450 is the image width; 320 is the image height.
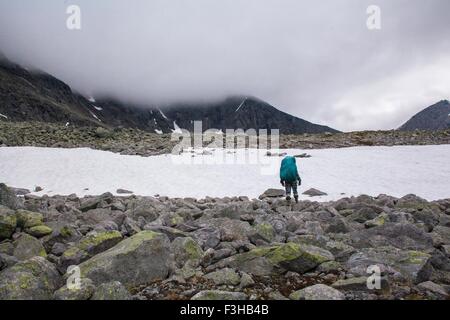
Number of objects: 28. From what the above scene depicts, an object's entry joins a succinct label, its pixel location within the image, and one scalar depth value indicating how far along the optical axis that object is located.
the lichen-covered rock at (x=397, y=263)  6.36
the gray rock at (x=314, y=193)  18.21
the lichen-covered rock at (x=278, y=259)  6.80
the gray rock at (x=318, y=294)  5.40
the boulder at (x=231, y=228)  8.42
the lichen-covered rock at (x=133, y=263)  6.37
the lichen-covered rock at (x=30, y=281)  5.53
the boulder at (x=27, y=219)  9.10
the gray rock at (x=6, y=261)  6.81
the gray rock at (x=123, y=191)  19.88
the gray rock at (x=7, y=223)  8.49
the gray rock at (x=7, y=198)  10.45
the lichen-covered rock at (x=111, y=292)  5.47
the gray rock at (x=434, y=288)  5.62
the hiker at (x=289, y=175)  15.14
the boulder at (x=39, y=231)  8.70
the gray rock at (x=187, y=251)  7.22
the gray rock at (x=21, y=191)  18.76
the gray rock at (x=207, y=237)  8.11
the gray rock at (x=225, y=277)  6.32
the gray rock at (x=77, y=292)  5.51
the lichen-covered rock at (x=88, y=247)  7.02
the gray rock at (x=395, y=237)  8.37
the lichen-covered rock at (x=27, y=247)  7.53
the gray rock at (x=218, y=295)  5.55
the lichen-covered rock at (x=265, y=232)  8.46
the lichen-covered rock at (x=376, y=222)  9.92
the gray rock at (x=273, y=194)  17.52
